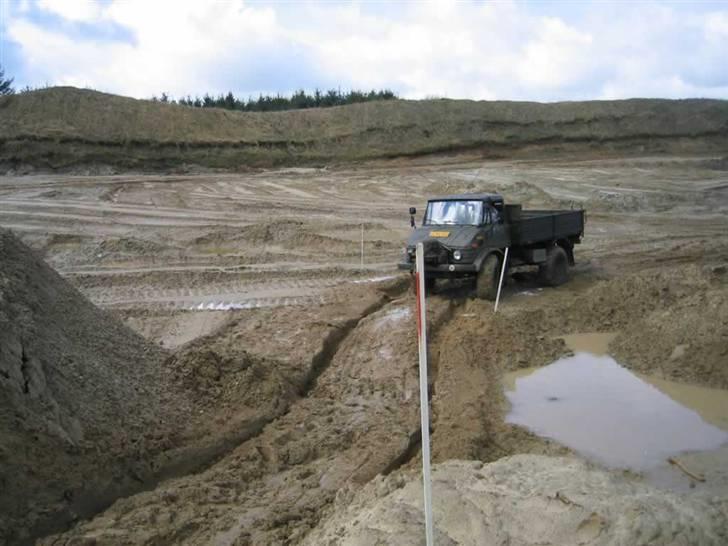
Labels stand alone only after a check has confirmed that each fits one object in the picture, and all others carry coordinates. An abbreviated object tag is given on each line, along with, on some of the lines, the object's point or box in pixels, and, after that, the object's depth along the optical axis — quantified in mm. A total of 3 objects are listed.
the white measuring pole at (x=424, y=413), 3939
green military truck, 12773
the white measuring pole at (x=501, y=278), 12555
